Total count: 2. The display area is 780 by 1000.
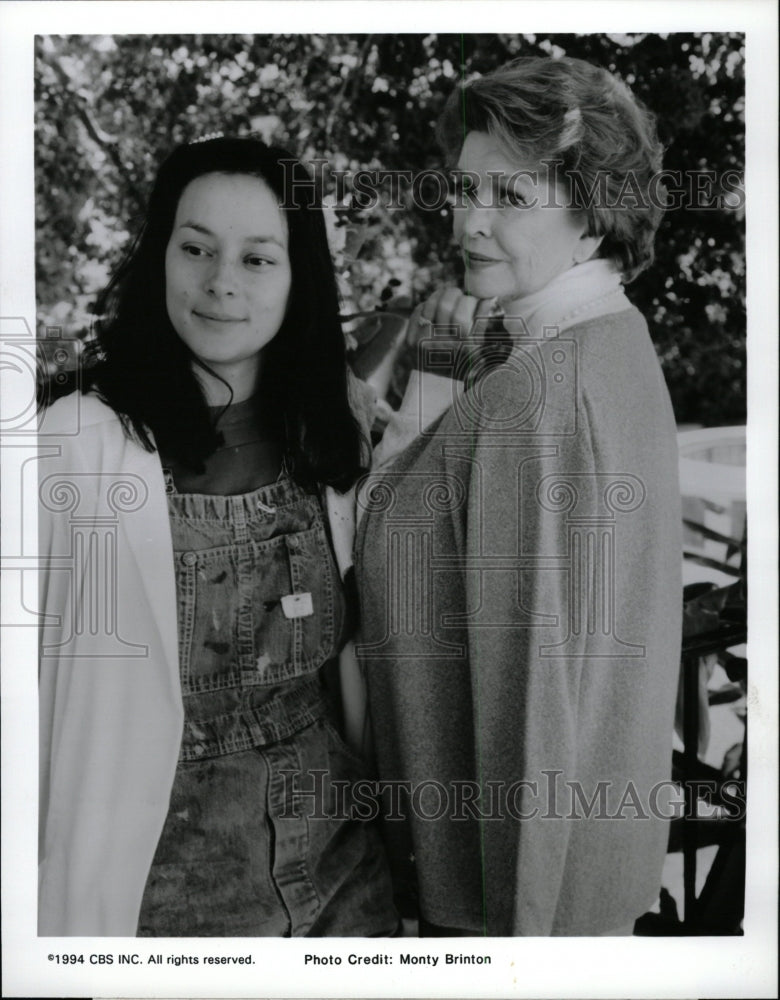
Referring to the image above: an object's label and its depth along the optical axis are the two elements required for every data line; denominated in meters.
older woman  1.78
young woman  1.76
